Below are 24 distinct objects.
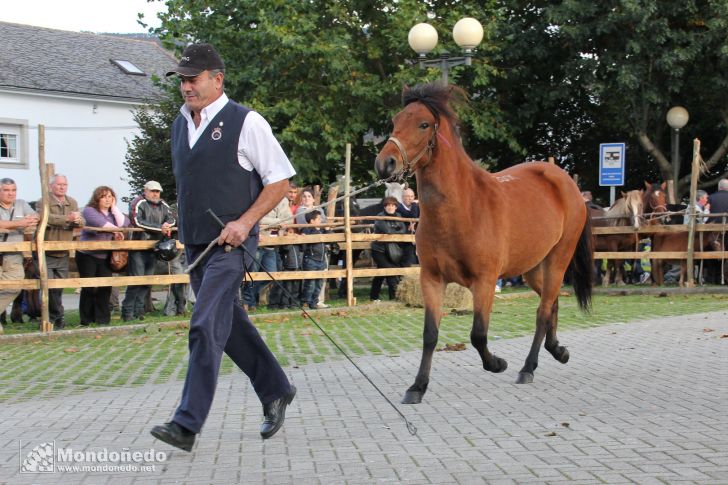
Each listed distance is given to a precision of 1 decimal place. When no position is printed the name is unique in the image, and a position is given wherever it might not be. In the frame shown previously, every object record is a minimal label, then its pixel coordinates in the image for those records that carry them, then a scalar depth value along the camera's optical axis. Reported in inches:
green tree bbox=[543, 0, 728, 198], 994.7
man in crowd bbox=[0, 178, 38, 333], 540.1
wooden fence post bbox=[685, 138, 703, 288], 834.0
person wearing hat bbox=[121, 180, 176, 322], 594.2
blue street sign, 904.9
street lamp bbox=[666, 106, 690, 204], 1010.7
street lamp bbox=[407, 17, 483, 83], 727.7
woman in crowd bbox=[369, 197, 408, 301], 739.4
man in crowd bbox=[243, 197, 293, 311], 655.1
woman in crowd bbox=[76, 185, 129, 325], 573.9
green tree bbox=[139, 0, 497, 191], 1036.5
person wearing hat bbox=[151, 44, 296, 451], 234.5
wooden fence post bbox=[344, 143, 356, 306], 682.2
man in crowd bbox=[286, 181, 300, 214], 708.0
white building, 1560.0
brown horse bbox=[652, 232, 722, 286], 850.1
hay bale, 666.8
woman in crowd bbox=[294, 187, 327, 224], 700.7
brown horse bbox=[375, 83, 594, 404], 305.1
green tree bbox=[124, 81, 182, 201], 1323.8
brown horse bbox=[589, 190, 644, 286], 892.6
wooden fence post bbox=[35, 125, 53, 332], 527.8
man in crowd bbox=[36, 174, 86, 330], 557.0
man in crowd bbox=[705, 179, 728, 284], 847.1
